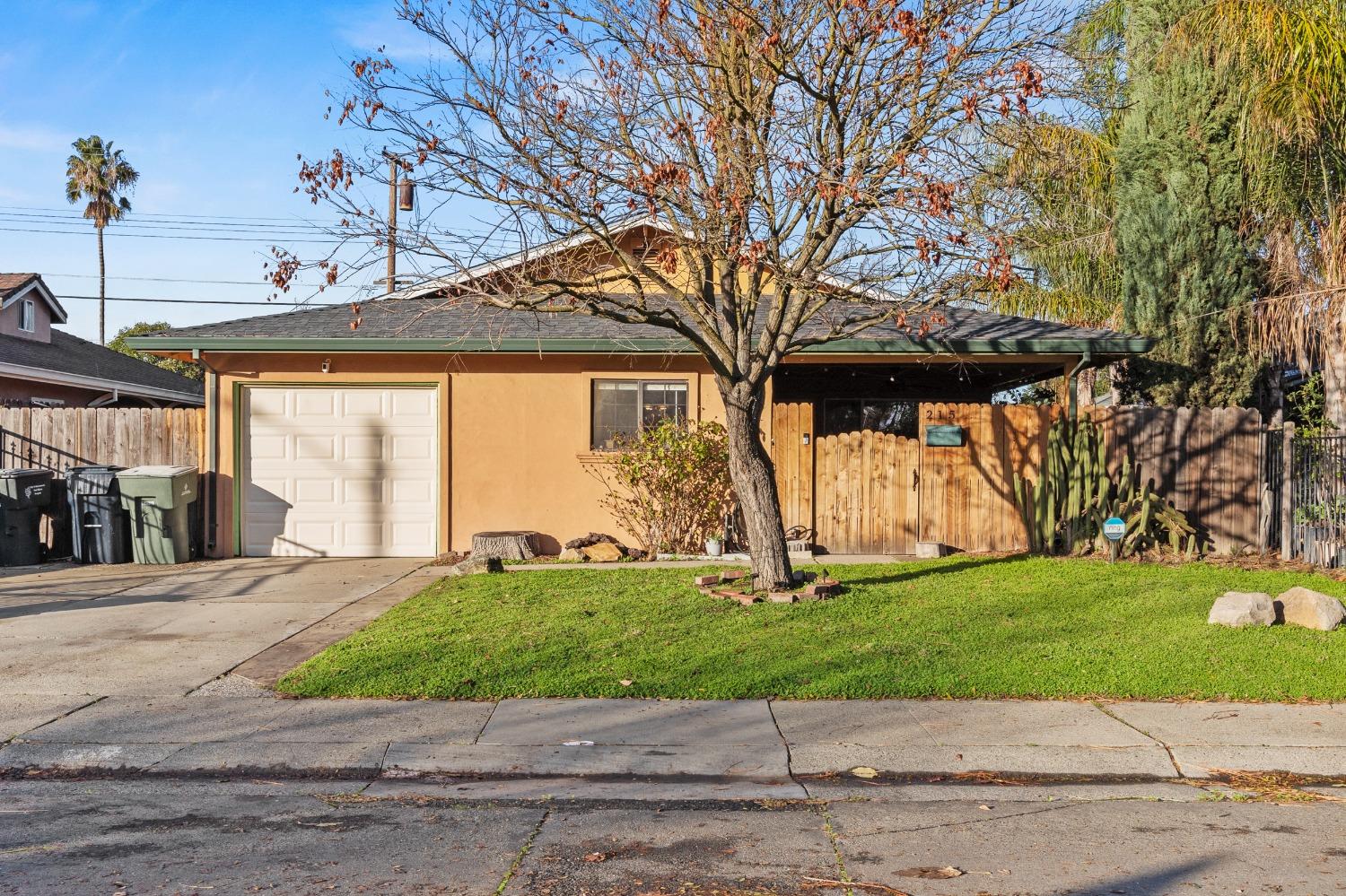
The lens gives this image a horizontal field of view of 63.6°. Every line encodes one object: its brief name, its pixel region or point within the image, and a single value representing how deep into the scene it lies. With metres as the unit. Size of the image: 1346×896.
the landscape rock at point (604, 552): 13.29
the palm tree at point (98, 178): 39.75
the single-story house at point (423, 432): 14.08
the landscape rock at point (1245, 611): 8.98
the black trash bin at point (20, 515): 13.32
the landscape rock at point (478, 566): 12.20
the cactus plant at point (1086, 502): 12.96
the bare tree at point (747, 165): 9.20
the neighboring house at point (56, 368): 20.86
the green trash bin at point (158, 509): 13.33
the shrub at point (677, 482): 13.25
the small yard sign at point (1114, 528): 11.86
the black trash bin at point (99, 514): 13.52
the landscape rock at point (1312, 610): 8.85
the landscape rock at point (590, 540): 13.56
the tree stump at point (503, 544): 13.33
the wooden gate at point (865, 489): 13.85
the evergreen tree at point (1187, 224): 15.44
